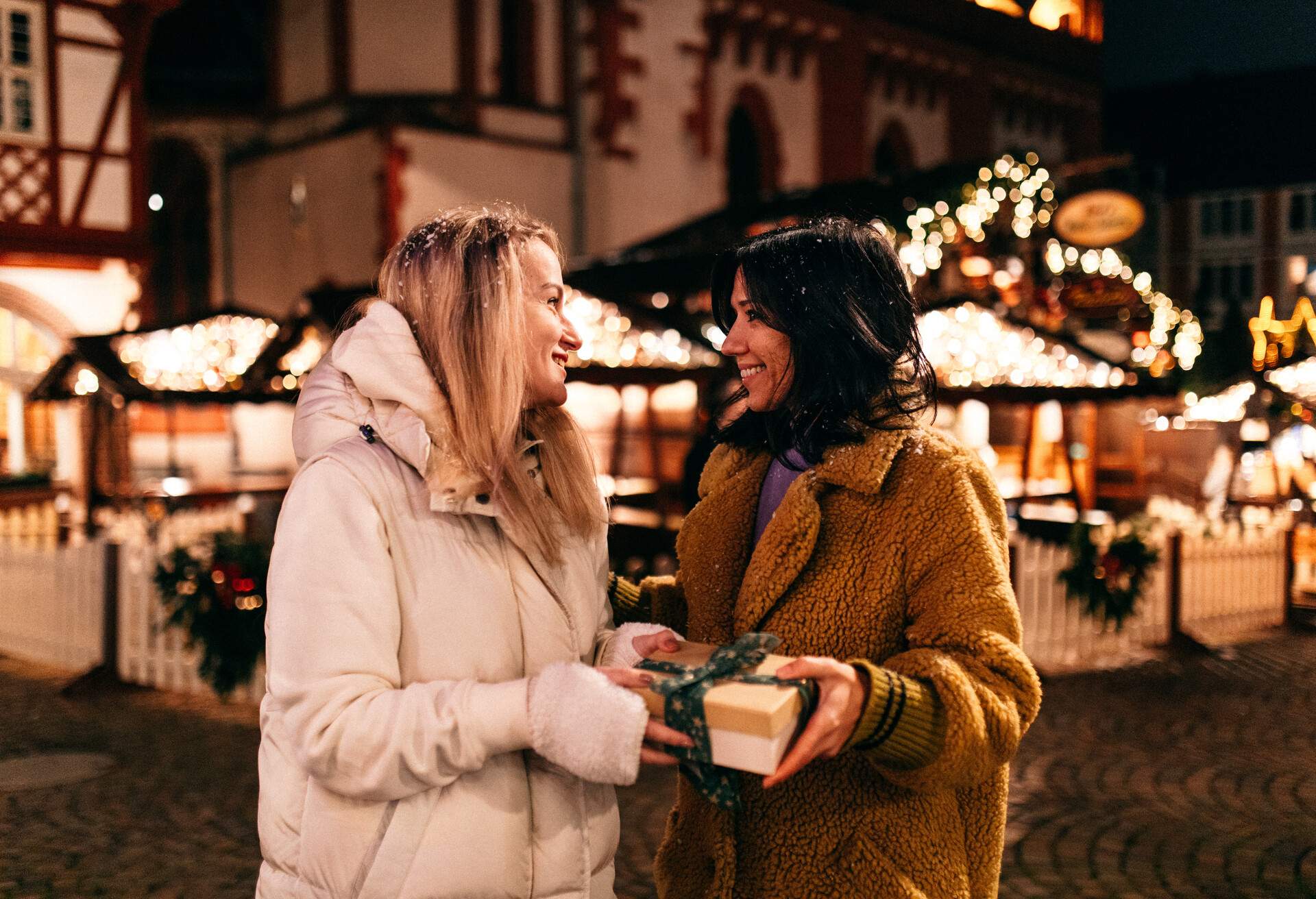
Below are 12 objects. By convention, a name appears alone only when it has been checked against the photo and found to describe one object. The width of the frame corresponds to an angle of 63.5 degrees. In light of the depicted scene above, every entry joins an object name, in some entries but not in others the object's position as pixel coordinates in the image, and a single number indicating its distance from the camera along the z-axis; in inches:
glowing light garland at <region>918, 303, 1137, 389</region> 391.5
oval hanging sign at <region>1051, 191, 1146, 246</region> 473.7
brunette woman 70.2
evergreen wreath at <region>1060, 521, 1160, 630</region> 360.2
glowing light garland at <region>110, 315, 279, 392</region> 441.7
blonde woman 67.6
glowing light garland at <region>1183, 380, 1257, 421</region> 530.3
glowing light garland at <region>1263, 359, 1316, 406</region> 380.2
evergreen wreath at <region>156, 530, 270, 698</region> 299.3
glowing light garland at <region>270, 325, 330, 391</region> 442.6
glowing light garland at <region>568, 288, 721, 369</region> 356.5
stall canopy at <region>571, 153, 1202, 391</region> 477.4
